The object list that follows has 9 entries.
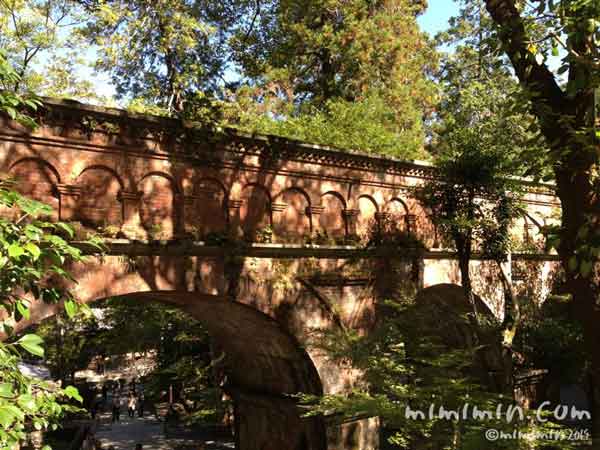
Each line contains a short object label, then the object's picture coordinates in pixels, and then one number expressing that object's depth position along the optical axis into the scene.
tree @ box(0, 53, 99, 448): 2.53
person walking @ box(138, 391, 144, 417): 20.97
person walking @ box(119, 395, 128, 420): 23.33
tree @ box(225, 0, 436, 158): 14.36
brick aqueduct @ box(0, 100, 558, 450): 6.00
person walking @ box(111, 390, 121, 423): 19.88
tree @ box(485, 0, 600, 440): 4.52
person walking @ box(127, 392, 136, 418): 20.72
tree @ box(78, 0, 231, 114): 11.18
